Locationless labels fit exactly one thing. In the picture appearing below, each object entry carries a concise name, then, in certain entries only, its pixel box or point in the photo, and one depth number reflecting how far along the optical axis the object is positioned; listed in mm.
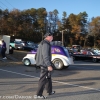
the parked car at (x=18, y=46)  36856
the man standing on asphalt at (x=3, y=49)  18420
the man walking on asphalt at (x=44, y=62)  6309
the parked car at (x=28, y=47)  38356
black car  26634
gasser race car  14438
